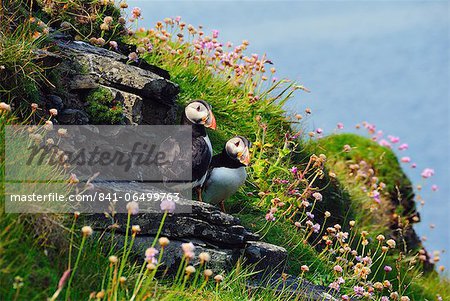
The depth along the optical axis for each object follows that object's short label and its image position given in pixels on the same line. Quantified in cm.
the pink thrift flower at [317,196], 1639
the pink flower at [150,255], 927
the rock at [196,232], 1243
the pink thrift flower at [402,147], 3195
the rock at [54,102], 1572
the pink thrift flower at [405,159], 3112
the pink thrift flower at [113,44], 1836
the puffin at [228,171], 1534
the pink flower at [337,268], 1472
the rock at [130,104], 1664
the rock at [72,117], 1565
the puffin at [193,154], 1458
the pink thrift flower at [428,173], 2842
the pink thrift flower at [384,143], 3319
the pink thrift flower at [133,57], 1769
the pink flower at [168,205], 971
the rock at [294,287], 1305
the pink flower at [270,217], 1577
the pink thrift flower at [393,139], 3302
